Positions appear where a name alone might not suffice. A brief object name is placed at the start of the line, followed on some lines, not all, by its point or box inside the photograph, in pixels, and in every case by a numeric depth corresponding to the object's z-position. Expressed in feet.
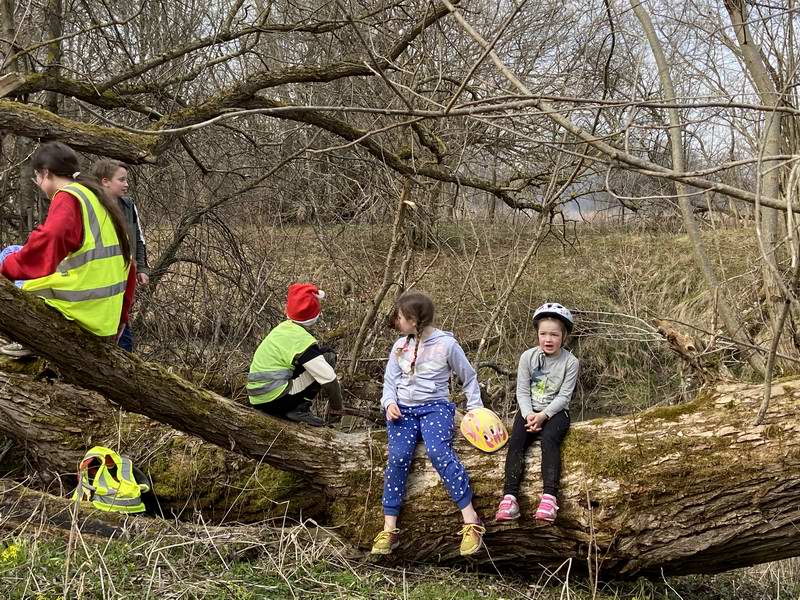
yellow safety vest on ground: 13.14
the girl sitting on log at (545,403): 12.07
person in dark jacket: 14.53
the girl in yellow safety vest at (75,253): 11.00
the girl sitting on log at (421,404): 12.52
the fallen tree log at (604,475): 11.25
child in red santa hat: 14.01
